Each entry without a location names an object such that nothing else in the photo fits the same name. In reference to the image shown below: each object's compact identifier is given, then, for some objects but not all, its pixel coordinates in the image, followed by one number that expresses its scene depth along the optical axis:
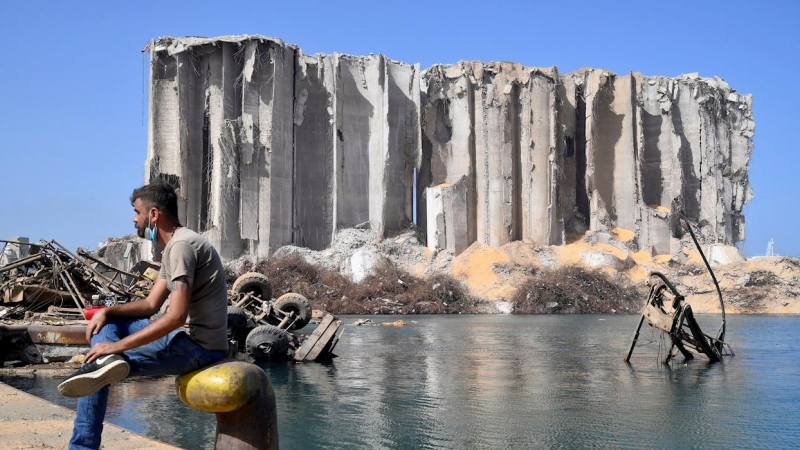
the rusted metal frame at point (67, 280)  18.20
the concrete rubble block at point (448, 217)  52.75
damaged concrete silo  50.78
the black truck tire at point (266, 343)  17.86
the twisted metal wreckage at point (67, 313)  16.30
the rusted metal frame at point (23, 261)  18.29
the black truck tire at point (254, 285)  22.17
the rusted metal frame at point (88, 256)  18.59
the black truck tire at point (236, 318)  18.70
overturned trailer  17.98
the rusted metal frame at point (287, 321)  20.54
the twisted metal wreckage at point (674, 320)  18.89
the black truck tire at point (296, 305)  23.00
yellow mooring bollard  4.68
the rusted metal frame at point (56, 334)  16.23
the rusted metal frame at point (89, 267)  18.36
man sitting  4.57
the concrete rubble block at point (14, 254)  24.55
